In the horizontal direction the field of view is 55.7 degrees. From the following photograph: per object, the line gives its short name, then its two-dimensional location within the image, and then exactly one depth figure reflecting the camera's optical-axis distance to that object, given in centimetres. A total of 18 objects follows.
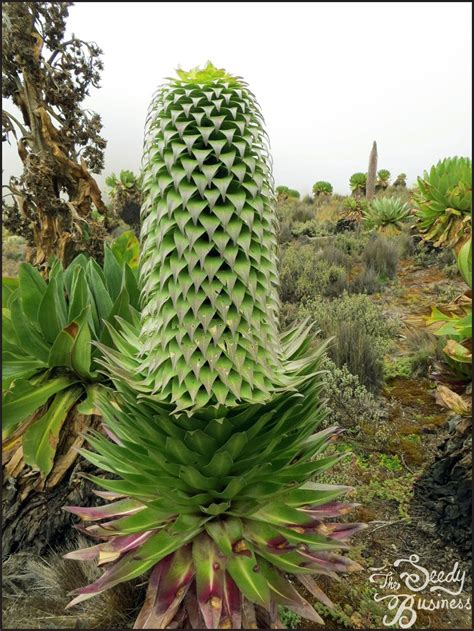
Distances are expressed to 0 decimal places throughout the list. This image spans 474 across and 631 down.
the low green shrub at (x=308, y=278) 780
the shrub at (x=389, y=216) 1227
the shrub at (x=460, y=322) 302
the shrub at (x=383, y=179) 2388
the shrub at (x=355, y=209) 1397
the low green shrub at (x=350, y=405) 453
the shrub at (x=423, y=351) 533
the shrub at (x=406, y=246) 1040
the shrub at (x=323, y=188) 2436
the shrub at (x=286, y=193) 2263
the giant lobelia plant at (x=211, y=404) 196
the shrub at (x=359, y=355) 516
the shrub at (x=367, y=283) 831
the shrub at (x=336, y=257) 949
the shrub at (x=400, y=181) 2655
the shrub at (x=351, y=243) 1045
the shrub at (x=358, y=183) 2223
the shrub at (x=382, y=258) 909
